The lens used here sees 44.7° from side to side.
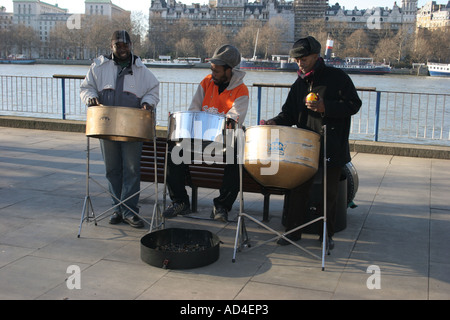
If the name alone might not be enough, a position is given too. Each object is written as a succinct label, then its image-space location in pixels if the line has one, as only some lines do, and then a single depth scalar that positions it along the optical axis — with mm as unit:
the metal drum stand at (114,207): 4727
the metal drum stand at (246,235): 4143
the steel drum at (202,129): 4223
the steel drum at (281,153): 3902
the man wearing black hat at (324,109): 4254
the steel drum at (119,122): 4375
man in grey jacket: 4848
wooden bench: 5234
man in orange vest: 4824
